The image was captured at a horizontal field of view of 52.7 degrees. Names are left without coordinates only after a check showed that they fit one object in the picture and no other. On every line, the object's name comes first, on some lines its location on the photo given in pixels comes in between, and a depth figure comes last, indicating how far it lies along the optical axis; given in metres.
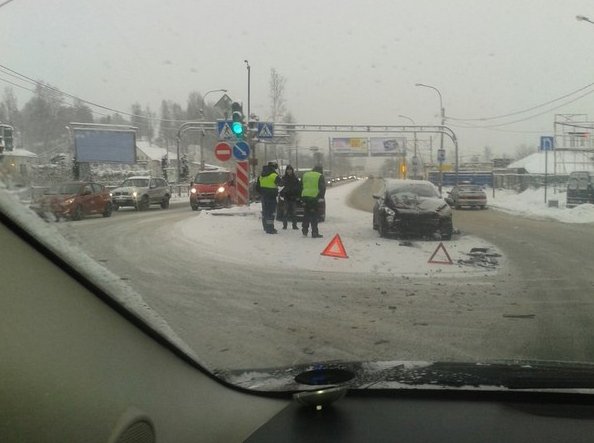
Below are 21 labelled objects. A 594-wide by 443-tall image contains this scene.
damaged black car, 14.84
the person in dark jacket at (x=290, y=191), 15.98
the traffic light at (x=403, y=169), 56.70
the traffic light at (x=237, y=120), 17.44
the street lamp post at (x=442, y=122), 40.78
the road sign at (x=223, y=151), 18.78
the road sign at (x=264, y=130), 19.64
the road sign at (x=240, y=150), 17.92
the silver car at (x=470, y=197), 33.44
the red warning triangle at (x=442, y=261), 11.10
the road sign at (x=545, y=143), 30.55
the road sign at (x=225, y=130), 17.22
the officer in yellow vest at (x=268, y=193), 14.90
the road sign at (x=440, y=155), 41.12
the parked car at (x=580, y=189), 31.12
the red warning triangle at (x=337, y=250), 11.36
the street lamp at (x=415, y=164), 41.84
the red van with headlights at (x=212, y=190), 27.78
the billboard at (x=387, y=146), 64.55
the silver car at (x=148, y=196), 17.56
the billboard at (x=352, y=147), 66.12
